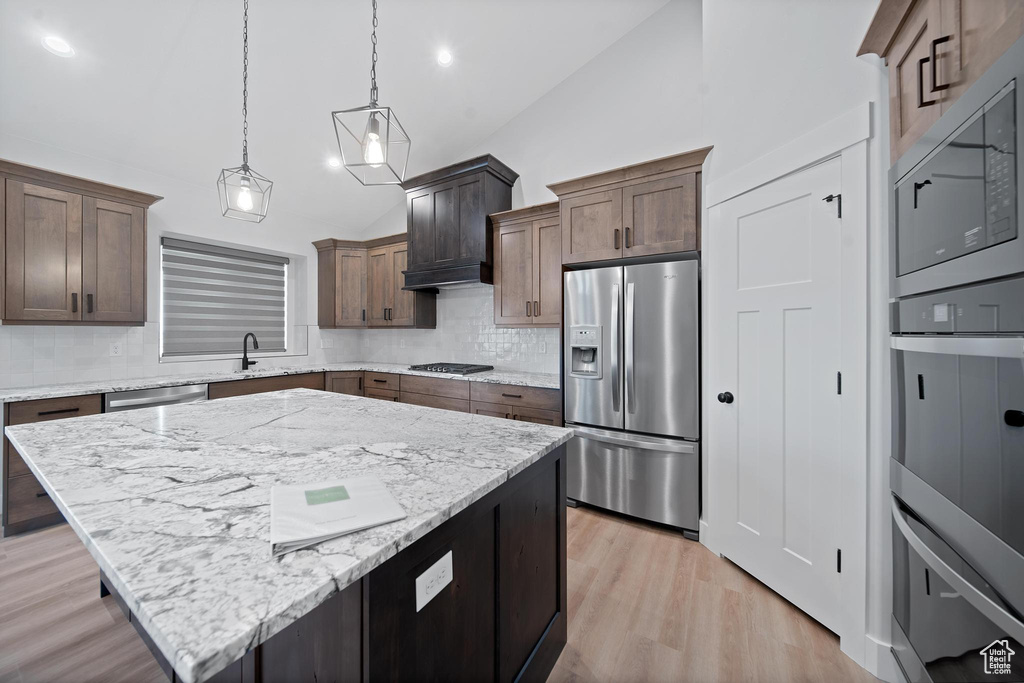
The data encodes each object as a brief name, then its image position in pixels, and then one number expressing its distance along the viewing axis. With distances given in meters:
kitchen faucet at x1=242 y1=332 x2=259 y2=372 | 4.08
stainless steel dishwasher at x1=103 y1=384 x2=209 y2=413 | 2.88
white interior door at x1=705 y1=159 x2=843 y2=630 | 1.71
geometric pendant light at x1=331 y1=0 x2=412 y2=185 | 1.46
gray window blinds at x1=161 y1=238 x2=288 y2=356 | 3.81
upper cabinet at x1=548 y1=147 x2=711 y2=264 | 2.51
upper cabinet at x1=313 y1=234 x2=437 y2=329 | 4.54
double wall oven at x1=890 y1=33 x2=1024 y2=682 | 0.87
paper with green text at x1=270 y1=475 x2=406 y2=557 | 0.71
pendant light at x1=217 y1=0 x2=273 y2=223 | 1.82
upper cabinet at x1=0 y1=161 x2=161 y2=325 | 2.65
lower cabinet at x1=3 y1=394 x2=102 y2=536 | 2.51
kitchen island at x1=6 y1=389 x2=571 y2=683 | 0.59
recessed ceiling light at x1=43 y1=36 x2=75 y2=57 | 2.35
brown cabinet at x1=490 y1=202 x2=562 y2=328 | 3.32
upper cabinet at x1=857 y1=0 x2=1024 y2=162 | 0.94
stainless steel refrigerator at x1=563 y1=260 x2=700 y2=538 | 2.47
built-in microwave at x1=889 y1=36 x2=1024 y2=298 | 0.87
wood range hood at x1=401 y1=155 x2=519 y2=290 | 3.65
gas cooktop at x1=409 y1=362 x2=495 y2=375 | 3.92
